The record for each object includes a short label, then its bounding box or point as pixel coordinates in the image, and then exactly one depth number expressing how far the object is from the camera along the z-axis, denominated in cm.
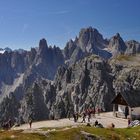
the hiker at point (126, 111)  4846
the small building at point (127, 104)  4697
